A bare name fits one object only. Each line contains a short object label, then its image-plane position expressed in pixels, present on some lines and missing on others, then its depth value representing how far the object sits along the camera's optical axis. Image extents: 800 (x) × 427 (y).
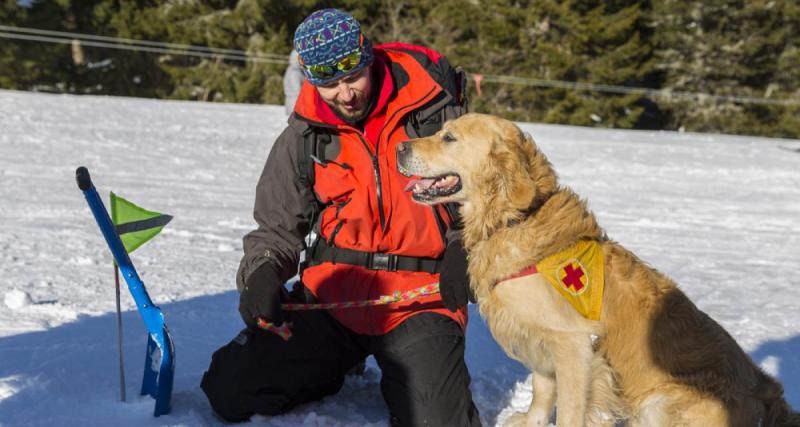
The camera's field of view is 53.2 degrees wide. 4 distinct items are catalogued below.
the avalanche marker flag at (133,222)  3.35
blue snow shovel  3.30
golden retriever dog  3.03
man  3.45
